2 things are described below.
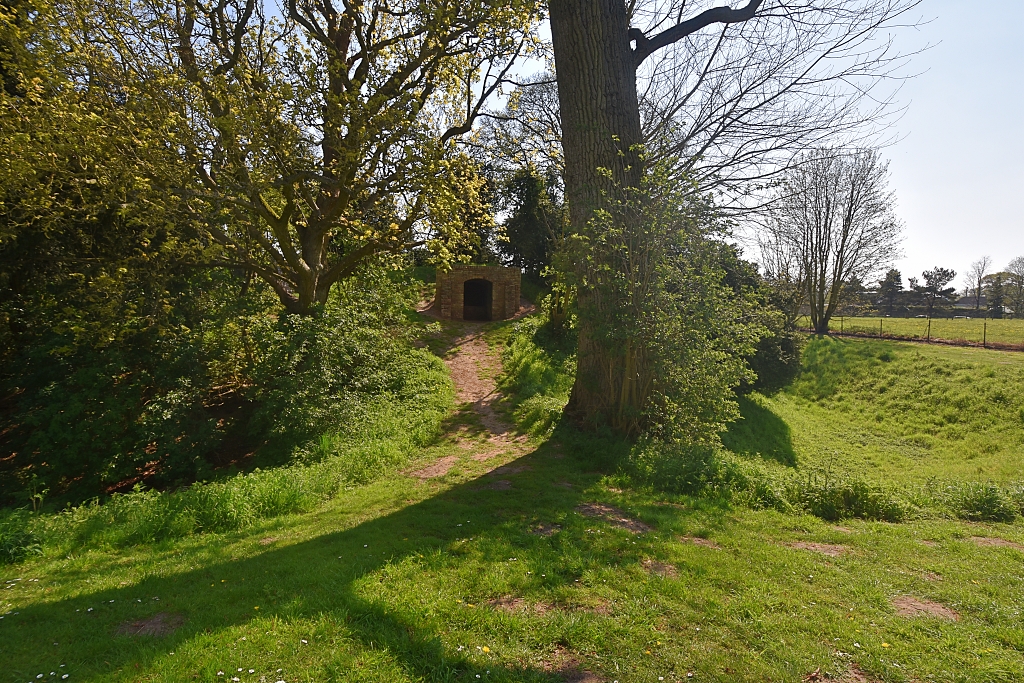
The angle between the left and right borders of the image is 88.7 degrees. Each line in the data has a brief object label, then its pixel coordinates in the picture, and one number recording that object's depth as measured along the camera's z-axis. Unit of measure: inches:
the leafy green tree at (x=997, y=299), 1749.5
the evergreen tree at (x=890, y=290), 2006.6
